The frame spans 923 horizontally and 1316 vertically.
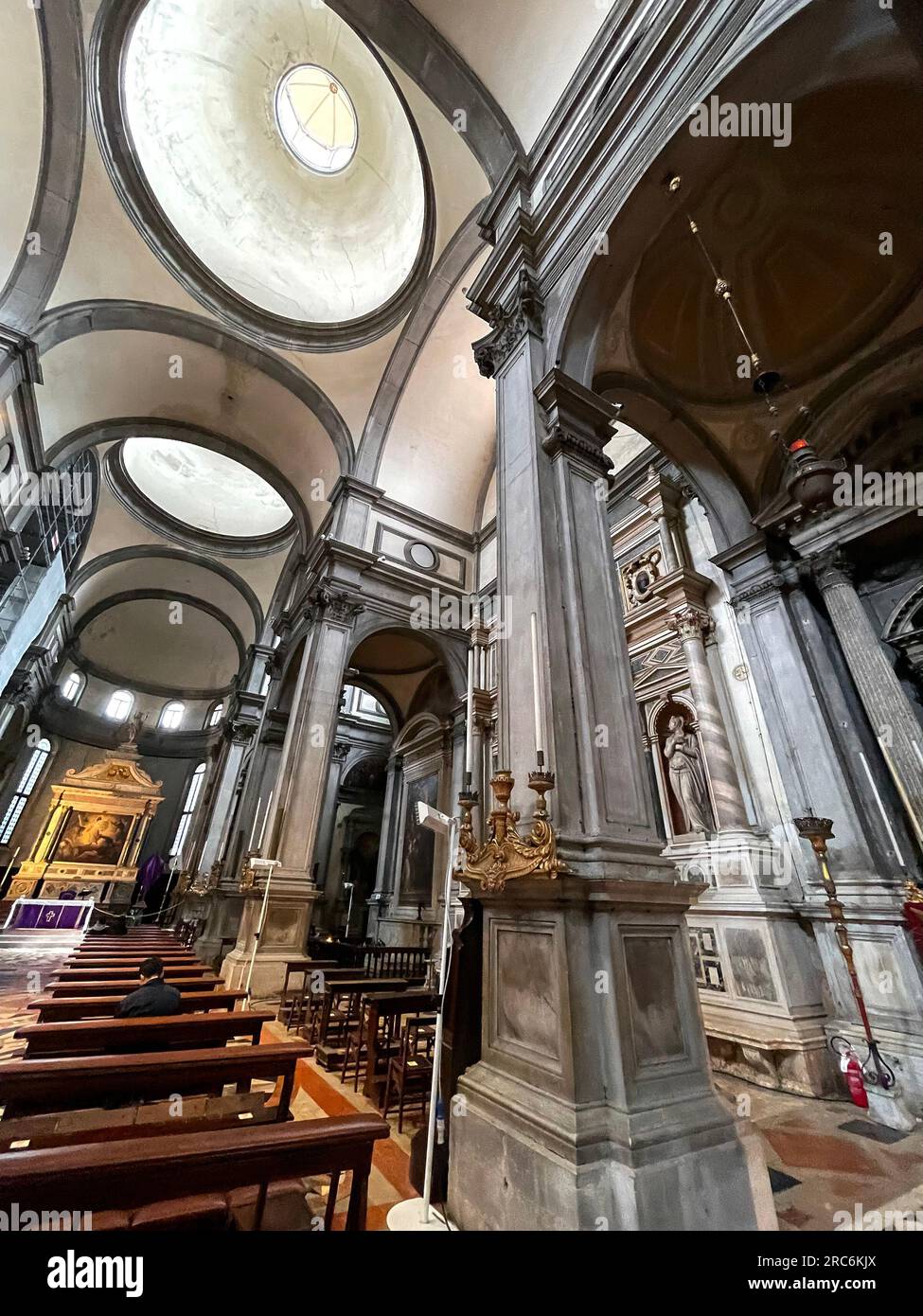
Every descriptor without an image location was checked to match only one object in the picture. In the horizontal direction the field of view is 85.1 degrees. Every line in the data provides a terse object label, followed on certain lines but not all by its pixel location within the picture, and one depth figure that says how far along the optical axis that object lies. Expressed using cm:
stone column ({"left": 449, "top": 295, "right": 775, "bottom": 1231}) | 186
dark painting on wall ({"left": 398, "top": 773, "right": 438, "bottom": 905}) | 1048
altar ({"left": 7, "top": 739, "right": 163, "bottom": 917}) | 1558
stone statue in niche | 550
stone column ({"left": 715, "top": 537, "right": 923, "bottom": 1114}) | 370
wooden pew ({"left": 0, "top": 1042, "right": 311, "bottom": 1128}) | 193
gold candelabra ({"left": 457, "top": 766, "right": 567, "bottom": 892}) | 221
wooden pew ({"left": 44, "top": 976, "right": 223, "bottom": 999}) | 388
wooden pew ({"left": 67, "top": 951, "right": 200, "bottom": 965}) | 571
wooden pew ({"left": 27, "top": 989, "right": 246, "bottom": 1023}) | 325
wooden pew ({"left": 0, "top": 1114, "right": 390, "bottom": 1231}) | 119
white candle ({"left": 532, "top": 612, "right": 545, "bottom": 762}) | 264
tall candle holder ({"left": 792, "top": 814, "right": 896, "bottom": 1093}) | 344
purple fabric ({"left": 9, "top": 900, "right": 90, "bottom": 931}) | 1272
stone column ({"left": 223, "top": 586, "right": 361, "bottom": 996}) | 658
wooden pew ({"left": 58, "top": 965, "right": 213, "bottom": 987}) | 439
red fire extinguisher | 342
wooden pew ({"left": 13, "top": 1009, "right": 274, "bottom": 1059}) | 256
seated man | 303
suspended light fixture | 307
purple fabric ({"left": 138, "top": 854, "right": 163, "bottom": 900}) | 1923
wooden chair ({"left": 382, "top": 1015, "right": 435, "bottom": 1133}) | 315
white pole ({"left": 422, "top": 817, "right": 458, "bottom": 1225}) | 202
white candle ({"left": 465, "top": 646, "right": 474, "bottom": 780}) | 242
